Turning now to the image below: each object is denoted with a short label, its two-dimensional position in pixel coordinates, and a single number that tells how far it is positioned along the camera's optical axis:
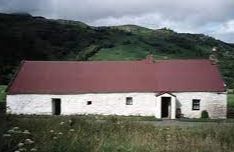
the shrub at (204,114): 30.73
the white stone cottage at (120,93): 30.75
